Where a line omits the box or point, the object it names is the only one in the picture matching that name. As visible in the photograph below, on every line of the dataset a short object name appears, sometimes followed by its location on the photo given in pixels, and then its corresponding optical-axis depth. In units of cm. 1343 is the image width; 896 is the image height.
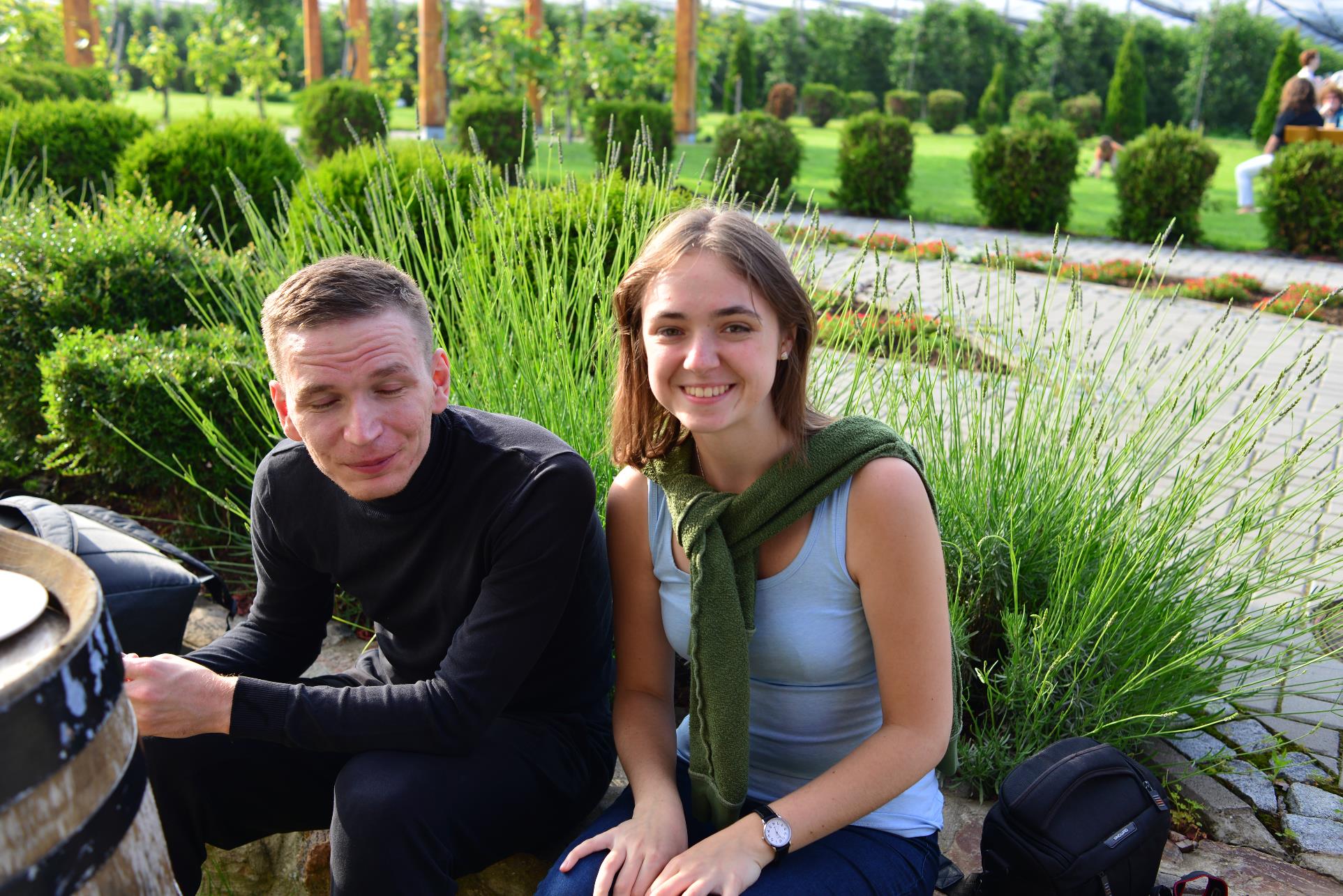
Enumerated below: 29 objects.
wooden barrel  82
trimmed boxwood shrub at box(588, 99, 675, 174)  1341
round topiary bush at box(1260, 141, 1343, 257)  986
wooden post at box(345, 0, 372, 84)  1758
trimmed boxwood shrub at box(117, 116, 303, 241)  661
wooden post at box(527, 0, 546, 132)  1539
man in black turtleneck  158
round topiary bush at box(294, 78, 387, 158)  1361
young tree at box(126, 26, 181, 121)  1507
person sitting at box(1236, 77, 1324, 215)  1198
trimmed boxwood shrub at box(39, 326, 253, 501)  303
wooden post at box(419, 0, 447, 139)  1589
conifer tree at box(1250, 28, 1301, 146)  2127
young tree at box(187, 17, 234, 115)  1541
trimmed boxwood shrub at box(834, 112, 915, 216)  1209
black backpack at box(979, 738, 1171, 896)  163
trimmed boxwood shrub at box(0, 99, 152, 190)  738
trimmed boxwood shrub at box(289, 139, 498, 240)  452
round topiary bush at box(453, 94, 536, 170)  1335
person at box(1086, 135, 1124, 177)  1684
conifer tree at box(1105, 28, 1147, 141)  2309
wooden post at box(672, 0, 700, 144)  1692
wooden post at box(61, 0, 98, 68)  1584
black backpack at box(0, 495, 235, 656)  219
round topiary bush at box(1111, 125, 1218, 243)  1038
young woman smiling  154
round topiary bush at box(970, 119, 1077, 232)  1101
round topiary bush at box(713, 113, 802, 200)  1222
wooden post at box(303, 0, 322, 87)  1877
